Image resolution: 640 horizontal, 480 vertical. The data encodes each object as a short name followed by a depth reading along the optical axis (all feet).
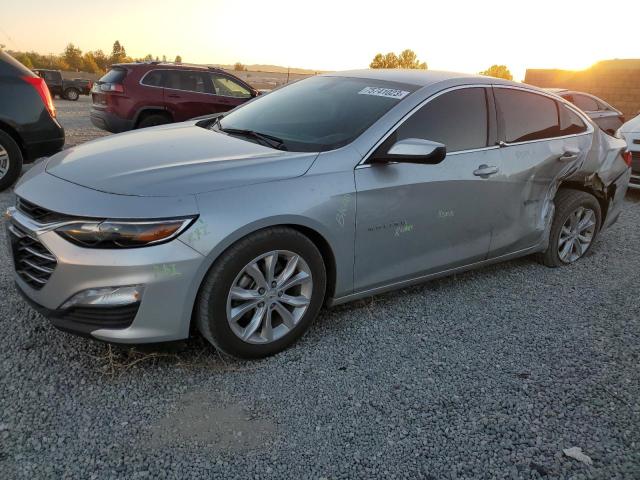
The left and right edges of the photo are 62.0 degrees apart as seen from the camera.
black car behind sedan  19.81
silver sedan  8.46
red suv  31.04
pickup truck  76.43
